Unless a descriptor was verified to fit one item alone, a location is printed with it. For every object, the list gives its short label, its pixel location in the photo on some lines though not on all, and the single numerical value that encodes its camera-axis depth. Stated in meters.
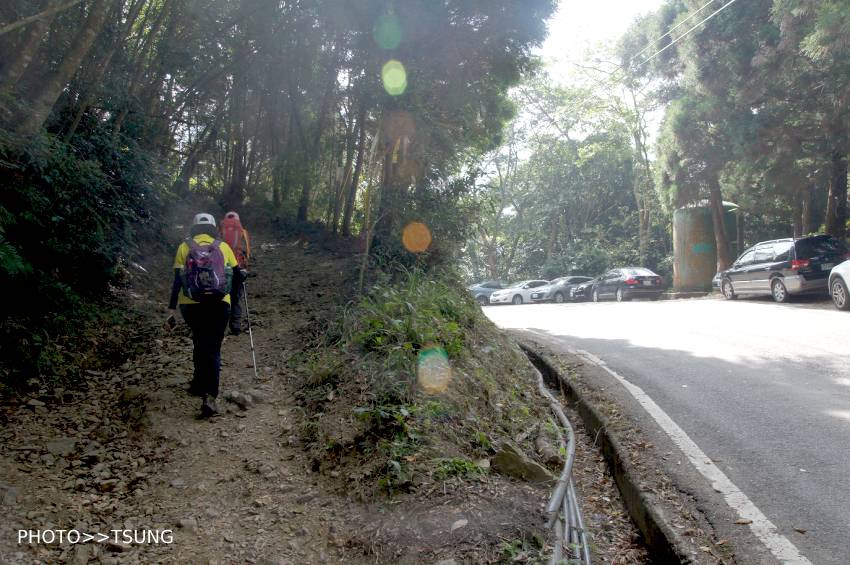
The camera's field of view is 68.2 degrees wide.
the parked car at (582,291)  28.00
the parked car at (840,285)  12.48
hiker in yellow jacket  5.32
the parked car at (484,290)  36.12
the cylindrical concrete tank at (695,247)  24.44
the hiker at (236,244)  7.75
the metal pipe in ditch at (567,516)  3.52
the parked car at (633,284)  24.55
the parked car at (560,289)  30.58
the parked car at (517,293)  32.72
